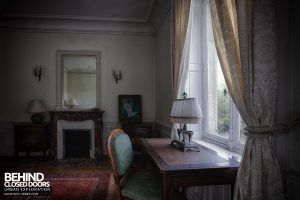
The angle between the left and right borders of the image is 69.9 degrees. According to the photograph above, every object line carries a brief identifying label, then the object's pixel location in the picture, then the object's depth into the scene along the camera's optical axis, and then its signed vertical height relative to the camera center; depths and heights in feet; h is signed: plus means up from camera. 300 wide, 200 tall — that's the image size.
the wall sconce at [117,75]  13.80 +1.60
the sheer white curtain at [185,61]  7.20 +1.29
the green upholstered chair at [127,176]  4.86 -2.01
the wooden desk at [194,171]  3.98 -1.36
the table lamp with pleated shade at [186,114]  5.06 -0.35
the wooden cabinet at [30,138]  12.35 -2.16
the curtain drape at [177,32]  7.09 +2.38
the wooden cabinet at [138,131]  12.38 -1.81
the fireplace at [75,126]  12.76 -1.59
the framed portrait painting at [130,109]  13.64 -0.59
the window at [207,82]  6.49 +0.58
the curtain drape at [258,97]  3.35 +0.03
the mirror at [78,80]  13.35 +1.27
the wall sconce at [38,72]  13.22 +1.76
